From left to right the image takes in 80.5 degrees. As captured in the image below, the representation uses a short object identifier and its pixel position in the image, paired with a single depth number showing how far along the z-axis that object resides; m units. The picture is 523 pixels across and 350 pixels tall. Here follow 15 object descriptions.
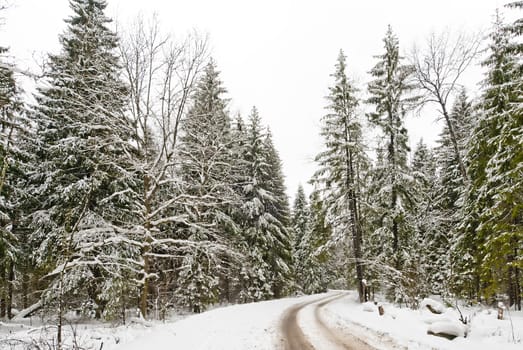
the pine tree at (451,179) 20.34
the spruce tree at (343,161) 20.66
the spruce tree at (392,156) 18.70
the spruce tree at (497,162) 9.09
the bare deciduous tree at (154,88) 12.82
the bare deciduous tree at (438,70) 14.99
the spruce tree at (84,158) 12.36
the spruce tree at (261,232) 24.11
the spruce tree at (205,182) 14.46
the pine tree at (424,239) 16.64
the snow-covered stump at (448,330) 7.57
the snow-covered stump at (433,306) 10.75
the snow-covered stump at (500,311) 9.05
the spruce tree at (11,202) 10.70
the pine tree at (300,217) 40.16
